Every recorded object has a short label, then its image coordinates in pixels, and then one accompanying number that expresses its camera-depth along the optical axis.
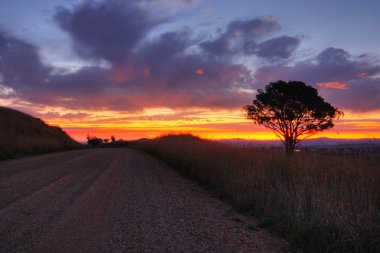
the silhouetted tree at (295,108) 25.42
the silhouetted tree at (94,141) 82.06
